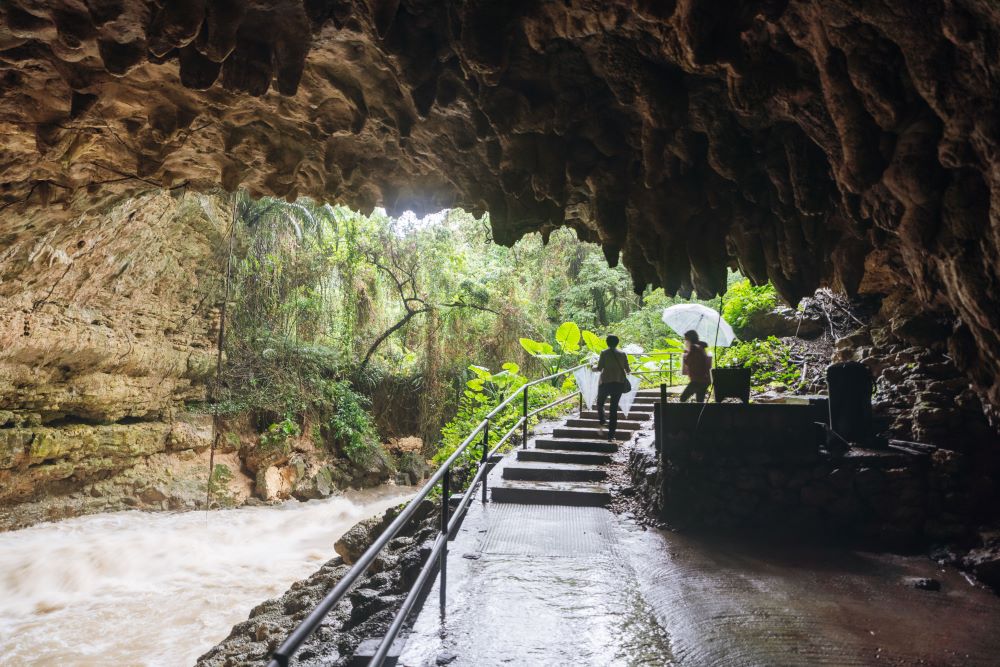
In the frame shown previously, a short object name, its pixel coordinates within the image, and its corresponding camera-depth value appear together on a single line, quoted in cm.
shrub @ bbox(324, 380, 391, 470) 1535
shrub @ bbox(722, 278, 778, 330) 1328
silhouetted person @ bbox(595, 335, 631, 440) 888
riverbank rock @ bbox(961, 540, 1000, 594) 500
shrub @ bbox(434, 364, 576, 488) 1250
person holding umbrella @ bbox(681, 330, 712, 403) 872
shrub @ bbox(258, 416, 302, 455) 1396
